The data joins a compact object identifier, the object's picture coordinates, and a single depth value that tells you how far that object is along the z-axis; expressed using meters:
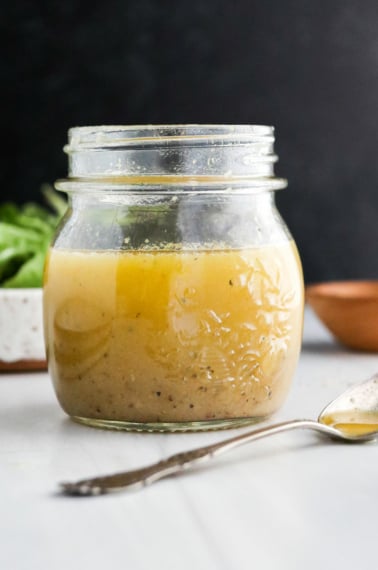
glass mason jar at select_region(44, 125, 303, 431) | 0.52
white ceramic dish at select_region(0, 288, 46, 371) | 0.63
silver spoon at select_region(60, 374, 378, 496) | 0.47
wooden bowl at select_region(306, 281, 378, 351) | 0.69
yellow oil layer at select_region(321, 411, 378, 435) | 0.53
